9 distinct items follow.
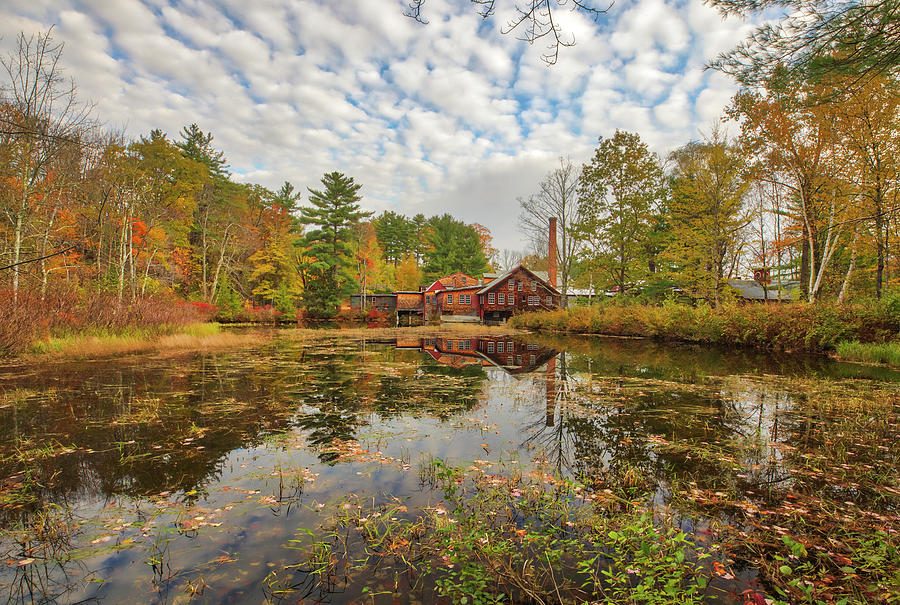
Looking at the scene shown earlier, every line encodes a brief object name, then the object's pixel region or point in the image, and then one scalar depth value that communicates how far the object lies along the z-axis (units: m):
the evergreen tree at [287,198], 47.47
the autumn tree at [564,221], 27.21
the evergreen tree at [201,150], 35.28
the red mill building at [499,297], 40.38
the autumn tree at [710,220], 19.45
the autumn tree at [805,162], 14.55
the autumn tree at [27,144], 10.94
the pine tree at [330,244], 36.84
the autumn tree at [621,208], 25.14
